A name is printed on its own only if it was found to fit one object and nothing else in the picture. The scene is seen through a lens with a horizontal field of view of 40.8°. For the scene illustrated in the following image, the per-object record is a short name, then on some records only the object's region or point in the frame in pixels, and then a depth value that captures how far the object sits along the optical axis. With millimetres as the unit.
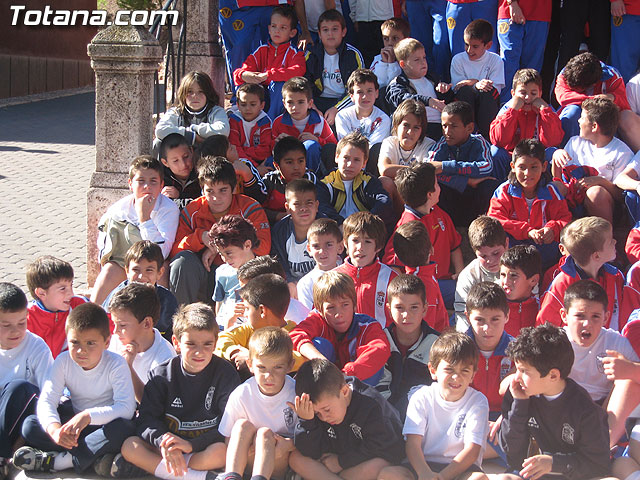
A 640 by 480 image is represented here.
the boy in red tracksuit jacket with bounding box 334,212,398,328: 5230
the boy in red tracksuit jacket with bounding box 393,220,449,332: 5266
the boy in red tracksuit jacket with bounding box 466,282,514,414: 4488
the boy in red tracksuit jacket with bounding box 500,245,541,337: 4965
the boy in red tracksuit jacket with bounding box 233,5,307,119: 7867
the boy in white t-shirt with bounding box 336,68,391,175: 6992
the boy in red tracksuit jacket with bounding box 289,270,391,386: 4445
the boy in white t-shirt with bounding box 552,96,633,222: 6078
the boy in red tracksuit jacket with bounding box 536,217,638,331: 4977
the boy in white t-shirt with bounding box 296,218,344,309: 5320
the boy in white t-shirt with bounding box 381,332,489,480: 4031
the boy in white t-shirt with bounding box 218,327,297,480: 4066
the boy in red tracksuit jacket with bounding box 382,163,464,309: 5789
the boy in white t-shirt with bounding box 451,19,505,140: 7195
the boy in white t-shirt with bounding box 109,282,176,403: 4590
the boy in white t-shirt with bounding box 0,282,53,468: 4352
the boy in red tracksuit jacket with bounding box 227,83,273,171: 7074
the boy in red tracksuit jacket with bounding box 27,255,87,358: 4941
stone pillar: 6676
